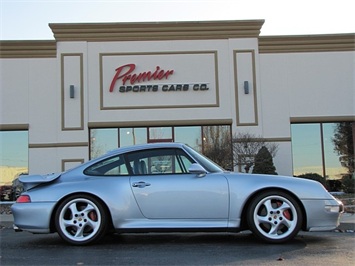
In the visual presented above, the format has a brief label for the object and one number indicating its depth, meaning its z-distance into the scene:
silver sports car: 5.43
